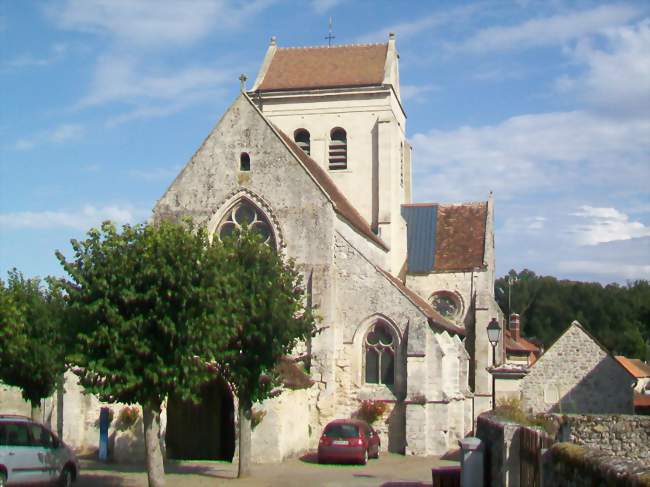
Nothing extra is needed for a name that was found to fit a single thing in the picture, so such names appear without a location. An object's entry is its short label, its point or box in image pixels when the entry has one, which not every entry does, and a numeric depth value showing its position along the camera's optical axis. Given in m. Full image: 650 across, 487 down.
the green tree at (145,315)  17.16
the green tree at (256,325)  20.42
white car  16.95
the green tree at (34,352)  23.58
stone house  38.53
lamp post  21.41
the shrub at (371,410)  27.55
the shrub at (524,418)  14.83
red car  24.11
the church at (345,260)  27.28
